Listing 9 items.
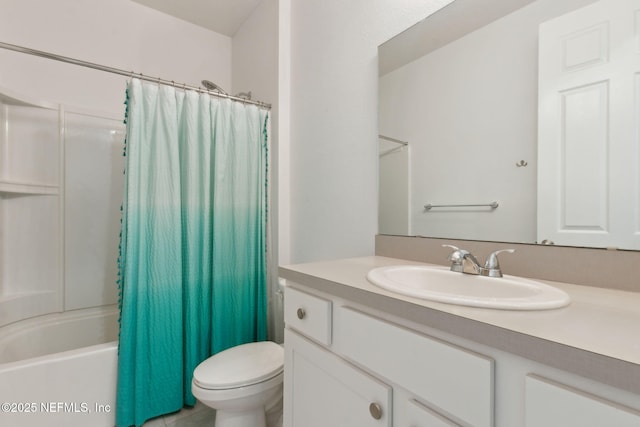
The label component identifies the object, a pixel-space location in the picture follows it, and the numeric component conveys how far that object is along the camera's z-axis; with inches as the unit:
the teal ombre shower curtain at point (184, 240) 53.7
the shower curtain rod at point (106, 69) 51.5
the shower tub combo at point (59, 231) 66.2
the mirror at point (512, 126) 28.6
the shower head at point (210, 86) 68.3
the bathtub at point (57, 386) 46.7
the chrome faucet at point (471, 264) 31.4
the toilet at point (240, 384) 44.2
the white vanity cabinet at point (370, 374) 19.6
